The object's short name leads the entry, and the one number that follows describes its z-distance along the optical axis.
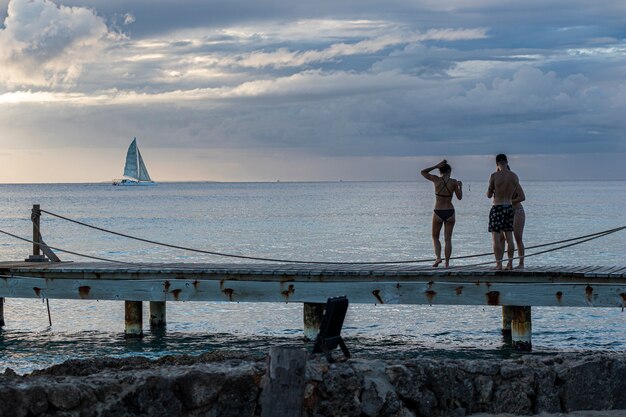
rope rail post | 18.27
